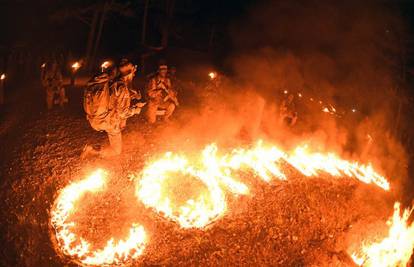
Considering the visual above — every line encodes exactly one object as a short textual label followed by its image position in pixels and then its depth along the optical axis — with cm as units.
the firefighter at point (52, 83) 1068
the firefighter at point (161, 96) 1084
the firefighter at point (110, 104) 816
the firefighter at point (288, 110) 1440
